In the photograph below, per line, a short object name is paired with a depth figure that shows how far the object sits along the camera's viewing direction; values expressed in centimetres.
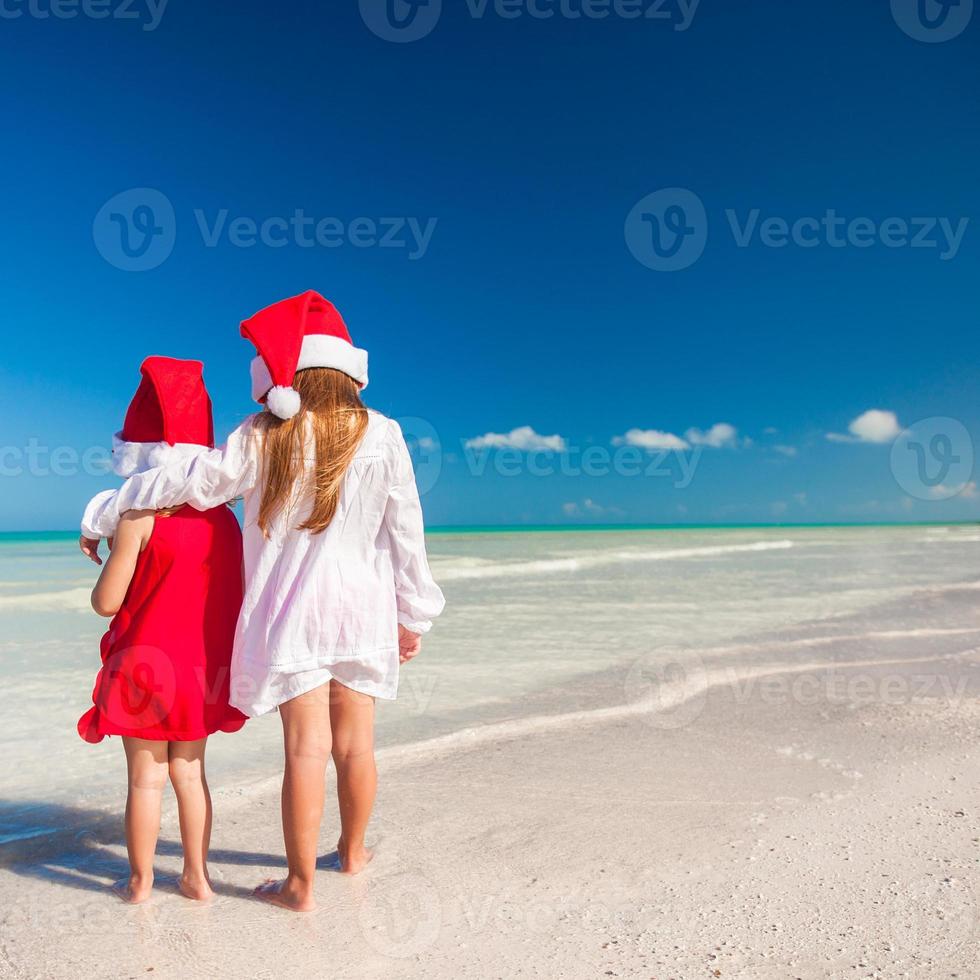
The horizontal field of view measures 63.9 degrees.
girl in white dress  234
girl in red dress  238
